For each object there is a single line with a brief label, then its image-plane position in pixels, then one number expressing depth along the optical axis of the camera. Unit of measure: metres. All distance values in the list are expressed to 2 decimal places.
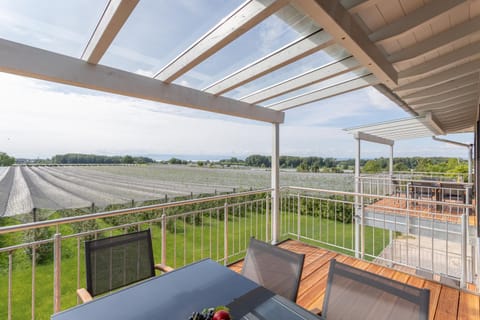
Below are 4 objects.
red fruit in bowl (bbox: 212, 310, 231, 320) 0.85
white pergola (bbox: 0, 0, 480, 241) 1.63
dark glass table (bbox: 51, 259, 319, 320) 1.14
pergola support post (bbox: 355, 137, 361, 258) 6.24
